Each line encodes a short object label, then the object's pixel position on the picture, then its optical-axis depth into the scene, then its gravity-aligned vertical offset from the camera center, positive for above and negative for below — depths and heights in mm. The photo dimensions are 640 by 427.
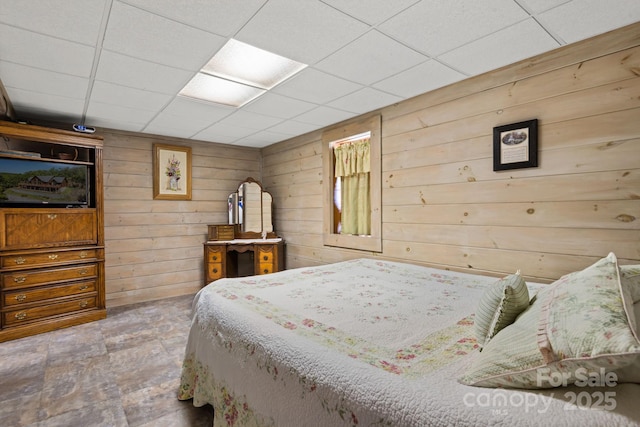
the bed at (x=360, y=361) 788 -533
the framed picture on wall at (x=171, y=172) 4281 +496
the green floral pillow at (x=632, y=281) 971 -237
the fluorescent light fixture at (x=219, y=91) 2645 +1055
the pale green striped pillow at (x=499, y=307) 1111 -361
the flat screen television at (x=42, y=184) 3059 +258
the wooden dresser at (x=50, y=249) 3016 -409
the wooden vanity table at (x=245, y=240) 4246 -445
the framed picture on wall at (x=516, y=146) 2174 +435
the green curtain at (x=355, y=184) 3539 +277
